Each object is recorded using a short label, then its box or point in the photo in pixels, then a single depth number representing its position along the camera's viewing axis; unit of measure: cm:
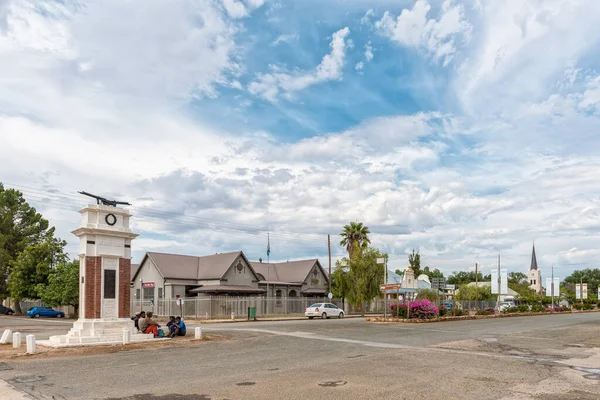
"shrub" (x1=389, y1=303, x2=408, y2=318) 3684
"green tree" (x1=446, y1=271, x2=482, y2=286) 15023
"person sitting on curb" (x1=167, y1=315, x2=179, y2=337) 2344
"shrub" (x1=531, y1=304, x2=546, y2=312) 5881
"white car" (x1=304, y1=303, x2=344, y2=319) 4622
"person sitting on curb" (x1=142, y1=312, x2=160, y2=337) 2269
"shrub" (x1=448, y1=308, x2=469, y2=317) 4152
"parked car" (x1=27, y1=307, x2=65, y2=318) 5440
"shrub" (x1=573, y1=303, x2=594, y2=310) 7676
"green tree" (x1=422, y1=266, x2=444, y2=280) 13271
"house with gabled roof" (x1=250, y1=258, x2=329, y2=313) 6038
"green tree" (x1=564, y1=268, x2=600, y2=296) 16290
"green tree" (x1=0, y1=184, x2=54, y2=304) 6381
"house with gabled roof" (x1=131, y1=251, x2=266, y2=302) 5325
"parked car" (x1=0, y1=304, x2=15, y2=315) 6125
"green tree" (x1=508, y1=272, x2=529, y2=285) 15125
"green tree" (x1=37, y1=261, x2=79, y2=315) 4991
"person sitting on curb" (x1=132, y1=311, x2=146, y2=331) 2360
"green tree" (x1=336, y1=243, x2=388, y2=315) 5694
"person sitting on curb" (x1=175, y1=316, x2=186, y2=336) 2395
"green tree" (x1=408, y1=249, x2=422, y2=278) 11544
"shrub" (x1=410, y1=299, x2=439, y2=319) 3628
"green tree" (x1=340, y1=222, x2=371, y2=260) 6519
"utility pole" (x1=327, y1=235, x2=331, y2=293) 6012
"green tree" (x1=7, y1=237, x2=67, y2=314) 5569
